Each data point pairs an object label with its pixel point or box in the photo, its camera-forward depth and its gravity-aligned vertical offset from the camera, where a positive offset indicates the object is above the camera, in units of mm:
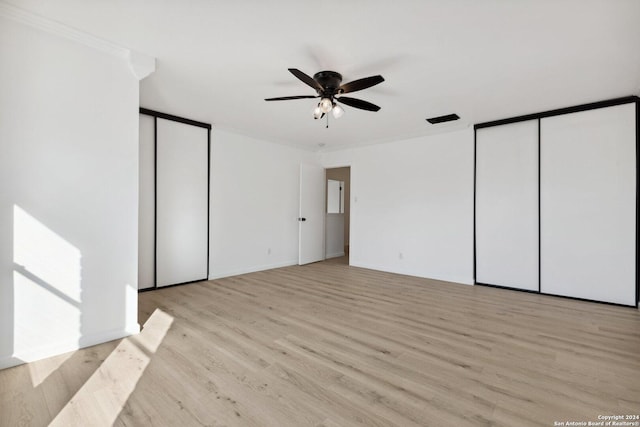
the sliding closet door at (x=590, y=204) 3850 +121
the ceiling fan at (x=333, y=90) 2738 +1176
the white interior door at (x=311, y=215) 6633 -68
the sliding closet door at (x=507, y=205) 4508 +120
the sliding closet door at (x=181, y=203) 4570 +140
